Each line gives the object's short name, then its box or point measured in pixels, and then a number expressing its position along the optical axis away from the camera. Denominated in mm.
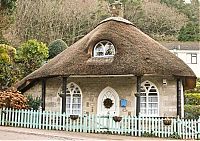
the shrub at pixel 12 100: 19594
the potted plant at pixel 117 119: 17312
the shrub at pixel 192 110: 28742
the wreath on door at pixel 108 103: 20953
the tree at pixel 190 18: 57469
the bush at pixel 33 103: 22312
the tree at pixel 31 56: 31188
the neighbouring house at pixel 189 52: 50000
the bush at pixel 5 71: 25219
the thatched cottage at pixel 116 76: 19359
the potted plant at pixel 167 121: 16922
